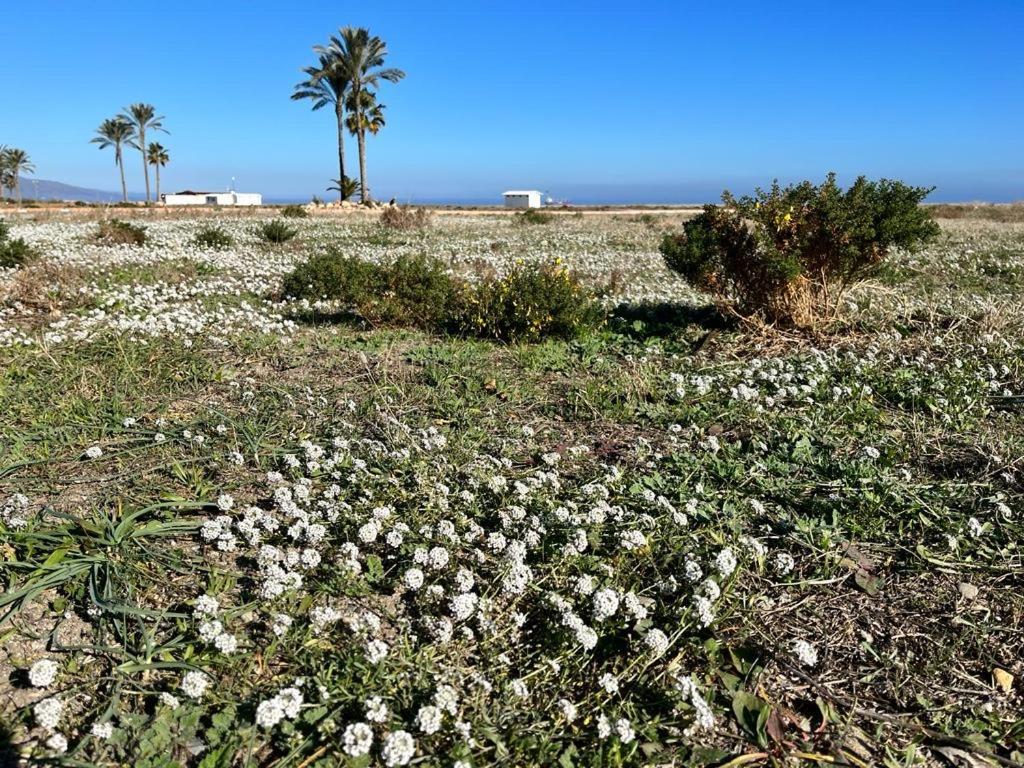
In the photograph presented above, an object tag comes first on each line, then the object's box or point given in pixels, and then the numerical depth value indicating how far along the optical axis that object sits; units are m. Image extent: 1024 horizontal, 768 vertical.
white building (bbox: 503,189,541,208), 70.75
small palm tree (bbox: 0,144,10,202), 66.12
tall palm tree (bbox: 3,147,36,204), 66.62
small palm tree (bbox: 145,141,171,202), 68.69
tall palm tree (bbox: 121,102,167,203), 56.94
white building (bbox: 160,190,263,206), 80.52
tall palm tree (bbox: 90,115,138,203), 59.00
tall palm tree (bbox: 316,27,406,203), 36.44
